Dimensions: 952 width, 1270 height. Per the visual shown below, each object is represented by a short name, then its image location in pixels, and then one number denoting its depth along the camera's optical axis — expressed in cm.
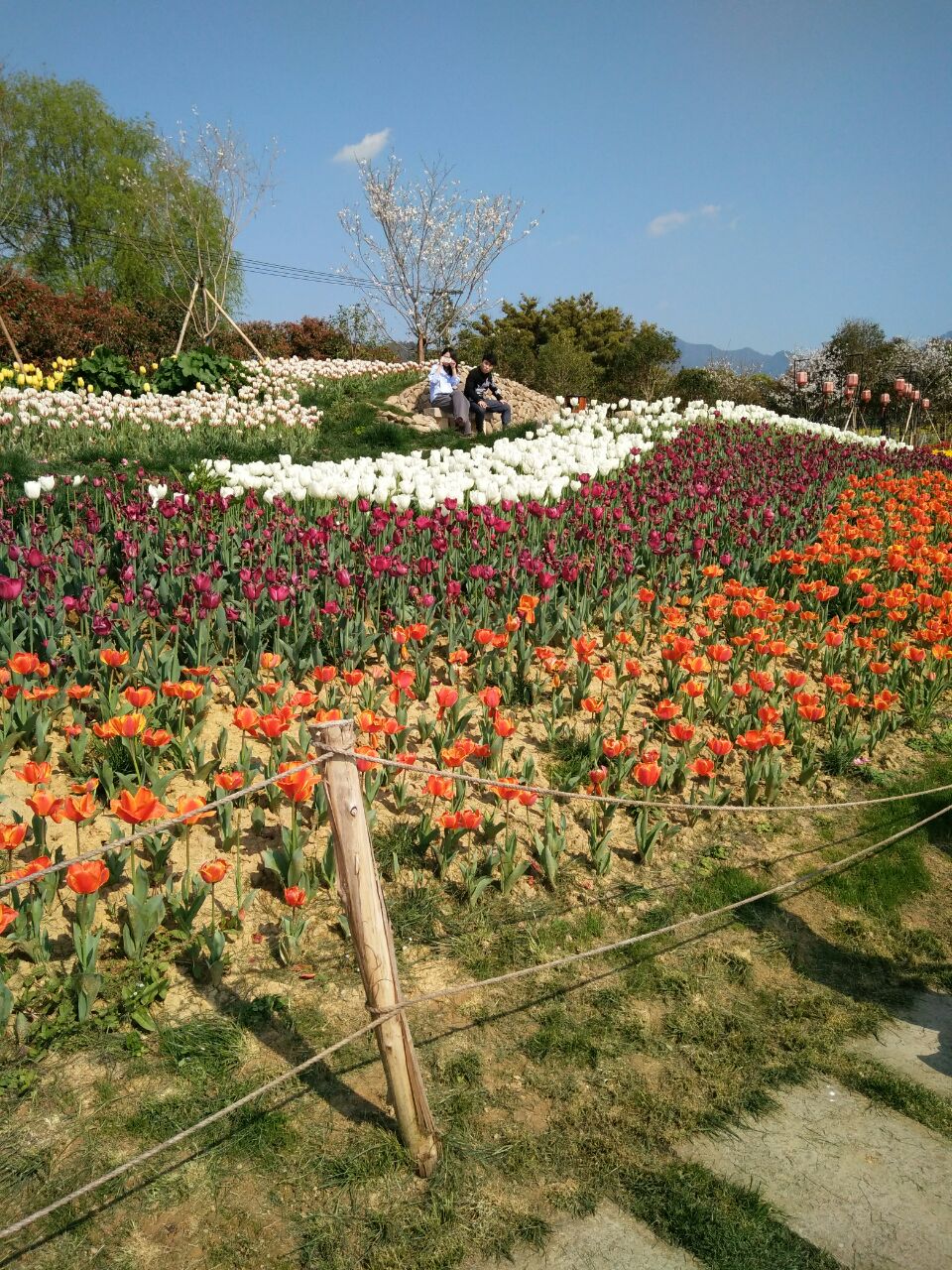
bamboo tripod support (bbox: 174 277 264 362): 1745
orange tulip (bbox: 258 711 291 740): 346
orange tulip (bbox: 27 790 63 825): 289
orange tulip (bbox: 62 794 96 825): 288
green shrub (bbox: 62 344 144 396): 1458
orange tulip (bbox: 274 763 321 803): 320
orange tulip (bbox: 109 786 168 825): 267
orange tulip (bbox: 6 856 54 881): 281
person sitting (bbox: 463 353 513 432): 1466
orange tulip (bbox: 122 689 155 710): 362
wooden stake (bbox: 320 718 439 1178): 220
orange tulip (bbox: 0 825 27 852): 284
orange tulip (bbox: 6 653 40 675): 365
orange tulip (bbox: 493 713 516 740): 392
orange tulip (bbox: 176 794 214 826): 278
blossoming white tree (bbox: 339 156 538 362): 2809
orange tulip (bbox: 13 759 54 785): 297
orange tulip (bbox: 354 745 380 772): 377
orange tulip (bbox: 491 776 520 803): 325
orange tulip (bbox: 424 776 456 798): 355
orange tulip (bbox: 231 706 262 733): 350
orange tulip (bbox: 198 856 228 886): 295
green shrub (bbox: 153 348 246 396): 1511
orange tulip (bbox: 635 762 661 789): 378
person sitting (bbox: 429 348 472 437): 1435
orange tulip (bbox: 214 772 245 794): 327
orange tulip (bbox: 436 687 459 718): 407
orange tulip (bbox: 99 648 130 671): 383
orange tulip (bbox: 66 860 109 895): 260
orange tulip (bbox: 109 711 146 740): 341
